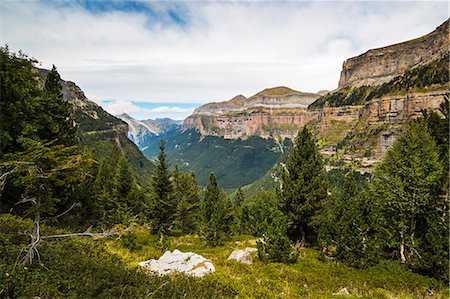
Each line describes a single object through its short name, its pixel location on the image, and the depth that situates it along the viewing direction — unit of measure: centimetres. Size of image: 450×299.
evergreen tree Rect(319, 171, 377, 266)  1889
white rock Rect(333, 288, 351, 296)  1277
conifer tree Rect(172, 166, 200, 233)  4228
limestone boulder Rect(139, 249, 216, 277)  1416
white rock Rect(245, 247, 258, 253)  2317
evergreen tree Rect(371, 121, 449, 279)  1806
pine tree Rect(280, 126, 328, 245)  2338
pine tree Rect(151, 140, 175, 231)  3012
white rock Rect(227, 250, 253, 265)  1841
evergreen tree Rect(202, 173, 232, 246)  2709
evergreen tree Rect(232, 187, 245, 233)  4114
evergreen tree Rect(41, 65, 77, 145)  2232
